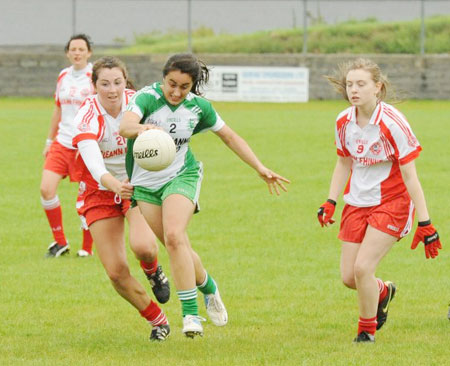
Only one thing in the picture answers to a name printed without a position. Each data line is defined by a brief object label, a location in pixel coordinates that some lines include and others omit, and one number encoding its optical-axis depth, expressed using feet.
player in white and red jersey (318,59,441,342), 41.63
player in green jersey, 41.11
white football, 39.58
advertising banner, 202.08
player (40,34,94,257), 68.49
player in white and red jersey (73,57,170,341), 43.73
